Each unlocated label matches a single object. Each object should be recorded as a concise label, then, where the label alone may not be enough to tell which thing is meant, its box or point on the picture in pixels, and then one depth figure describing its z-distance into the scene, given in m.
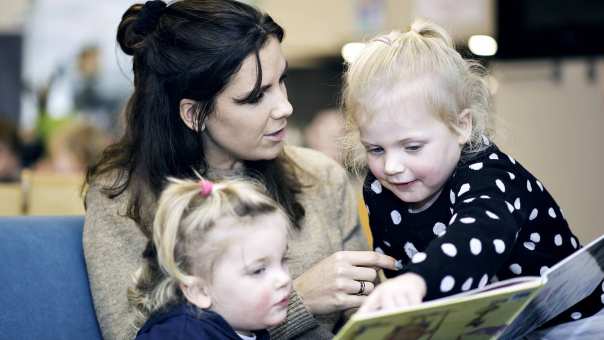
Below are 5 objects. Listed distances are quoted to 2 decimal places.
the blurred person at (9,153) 4.51
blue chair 1.54
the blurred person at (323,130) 4.36
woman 1.60
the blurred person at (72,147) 4.61
